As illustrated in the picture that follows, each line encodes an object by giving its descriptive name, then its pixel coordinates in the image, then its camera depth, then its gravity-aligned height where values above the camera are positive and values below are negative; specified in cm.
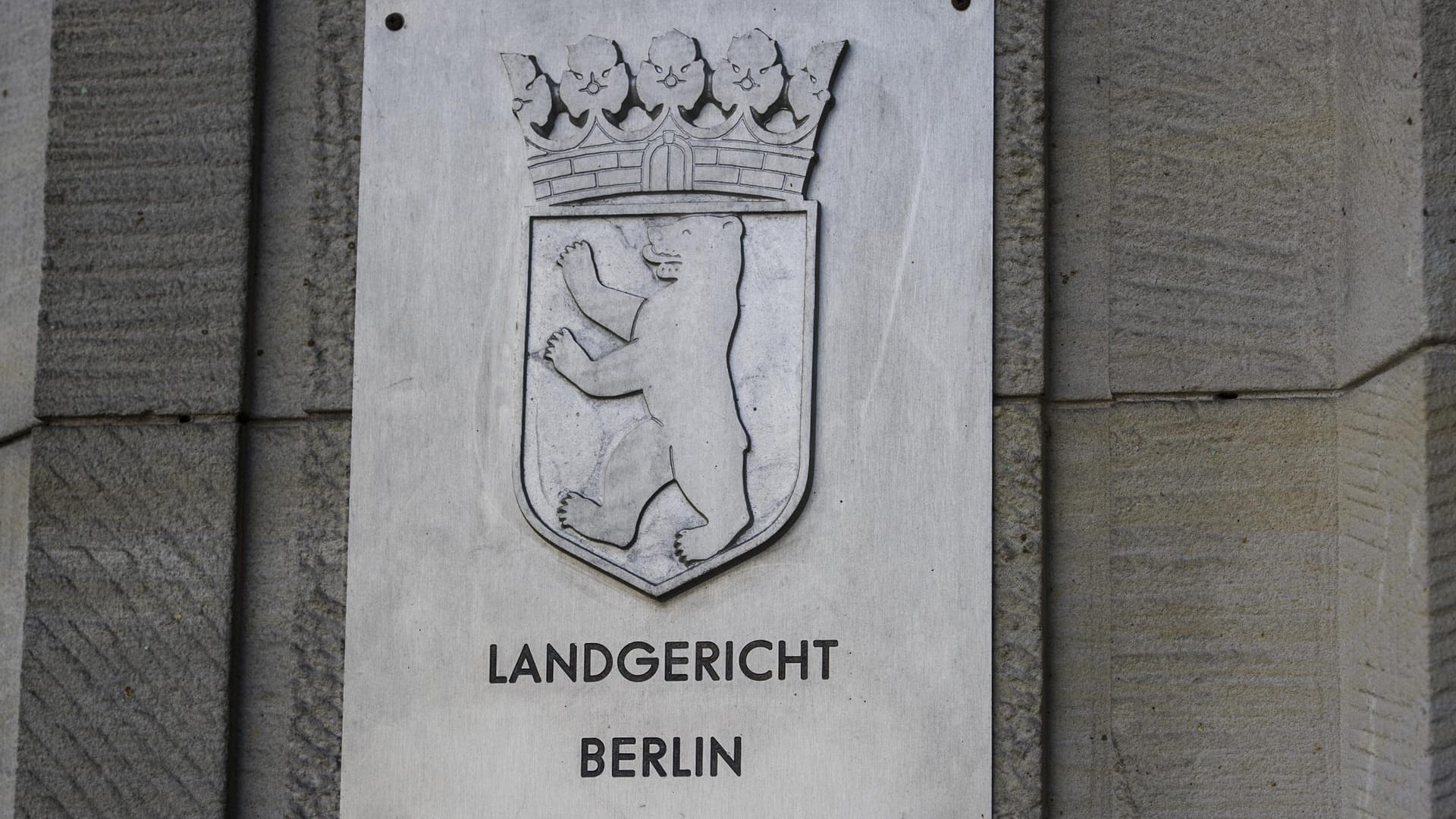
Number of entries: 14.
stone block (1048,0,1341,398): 328 +49
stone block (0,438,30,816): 344 -27
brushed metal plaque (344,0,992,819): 318 +5
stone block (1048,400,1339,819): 315 -26
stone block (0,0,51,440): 362 +53
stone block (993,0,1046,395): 328 +48
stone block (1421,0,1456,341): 302 +53
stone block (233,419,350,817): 329 -33
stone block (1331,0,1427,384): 308 +49
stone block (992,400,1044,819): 314 -27
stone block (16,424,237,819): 328 -33
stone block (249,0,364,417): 343 +46
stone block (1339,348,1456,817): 293 -21
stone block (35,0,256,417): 343 +46
